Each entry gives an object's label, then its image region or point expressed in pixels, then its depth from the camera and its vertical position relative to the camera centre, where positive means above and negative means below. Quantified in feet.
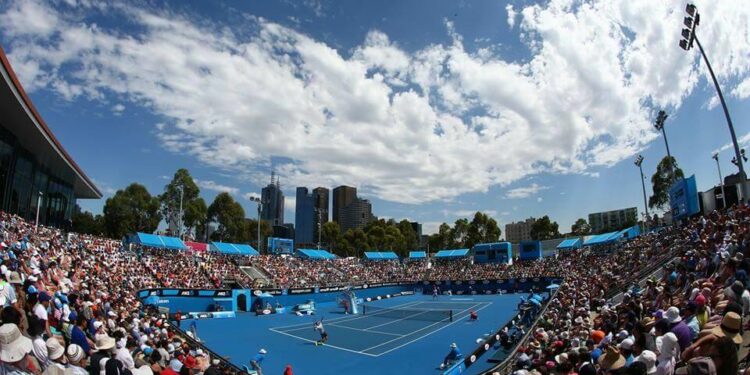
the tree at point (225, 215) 251.39 +21.97
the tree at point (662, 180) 212.23 +35.62
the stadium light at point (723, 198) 111.45 +13.36
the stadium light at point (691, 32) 63.26 +33.84
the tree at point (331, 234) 328.49 +13.09
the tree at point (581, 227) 437.83 +23.24
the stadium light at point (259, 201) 198.80 +23.85
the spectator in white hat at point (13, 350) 14.14 -3.34
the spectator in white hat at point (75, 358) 17.83 -4.89
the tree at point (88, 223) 265.71 +19.48
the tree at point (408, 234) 360.73 +13.77
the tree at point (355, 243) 328.49 +5.88
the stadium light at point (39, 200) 120.45 +15.57
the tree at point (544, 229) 352.28 +17.40
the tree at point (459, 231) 340.18 +15.39
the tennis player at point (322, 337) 86.34 -18.03
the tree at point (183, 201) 229.25 +28.08
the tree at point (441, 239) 351.46 +9.65
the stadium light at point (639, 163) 151.73 +33.23
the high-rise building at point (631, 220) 430.12 +31.72
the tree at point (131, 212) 224.33 +21.73
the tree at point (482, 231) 321.73 +14.59
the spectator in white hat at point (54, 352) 18.97 -4.55
